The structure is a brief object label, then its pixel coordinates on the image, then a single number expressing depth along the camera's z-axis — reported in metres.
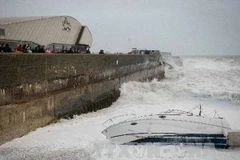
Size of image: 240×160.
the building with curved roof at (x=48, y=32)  19.52
